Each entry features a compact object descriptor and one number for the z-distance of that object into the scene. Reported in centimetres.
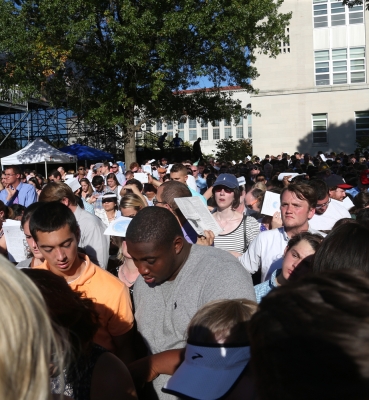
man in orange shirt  309
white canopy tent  2050
